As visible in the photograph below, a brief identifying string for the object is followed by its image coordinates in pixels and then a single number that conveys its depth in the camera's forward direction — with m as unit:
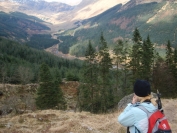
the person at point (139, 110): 4.38
